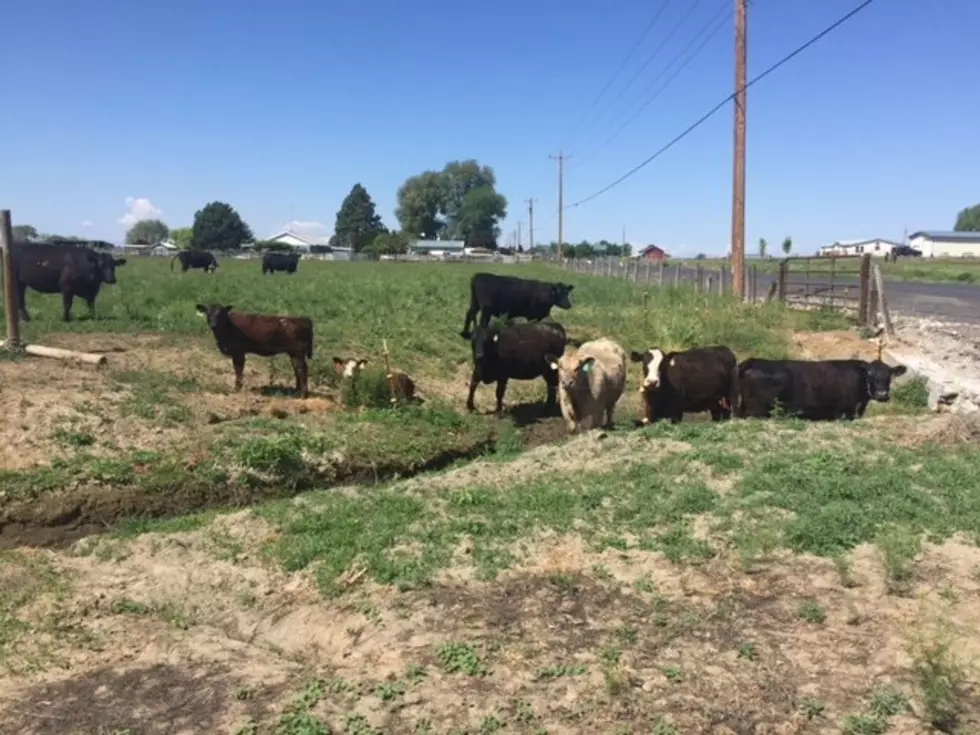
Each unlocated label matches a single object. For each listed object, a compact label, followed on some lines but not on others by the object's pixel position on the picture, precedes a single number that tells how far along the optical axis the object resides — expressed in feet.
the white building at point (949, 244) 395.75
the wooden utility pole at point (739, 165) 72.33
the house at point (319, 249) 327.67
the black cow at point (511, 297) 60.39
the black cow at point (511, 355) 42.22
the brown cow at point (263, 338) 40.32
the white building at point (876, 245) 437.50
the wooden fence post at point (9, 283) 39.88
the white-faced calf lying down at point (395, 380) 39.50
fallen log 38.58
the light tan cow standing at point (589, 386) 36.94
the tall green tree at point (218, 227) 400.26
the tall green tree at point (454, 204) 471.62
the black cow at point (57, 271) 55.77
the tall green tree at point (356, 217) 462.60
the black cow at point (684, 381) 36.63
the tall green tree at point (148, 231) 524.32
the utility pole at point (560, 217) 265.95
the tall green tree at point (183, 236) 401.86
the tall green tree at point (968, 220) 570.87
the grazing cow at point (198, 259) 144.77
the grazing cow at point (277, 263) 148.25
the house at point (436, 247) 383.84
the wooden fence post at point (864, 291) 58.44
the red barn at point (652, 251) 430.32
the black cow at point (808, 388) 35.19
